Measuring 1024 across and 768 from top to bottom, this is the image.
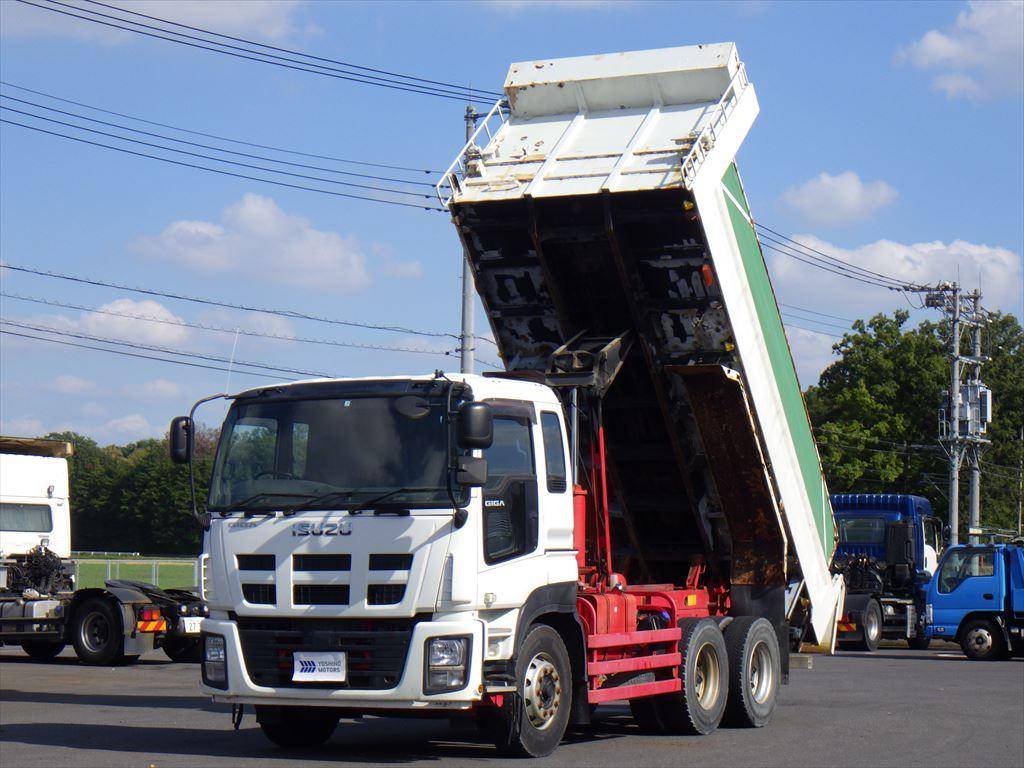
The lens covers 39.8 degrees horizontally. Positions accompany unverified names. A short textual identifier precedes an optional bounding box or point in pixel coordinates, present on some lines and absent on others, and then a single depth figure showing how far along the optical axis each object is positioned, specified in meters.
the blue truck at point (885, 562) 27.81
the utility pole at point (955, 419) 46.16
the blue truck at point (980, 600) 25.14
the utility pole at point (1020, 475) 80.62
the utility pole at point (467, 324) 29.92
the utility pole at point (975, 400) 47.19
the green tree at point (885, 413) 60.25
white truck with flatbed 20.64
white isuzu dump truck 9.56
